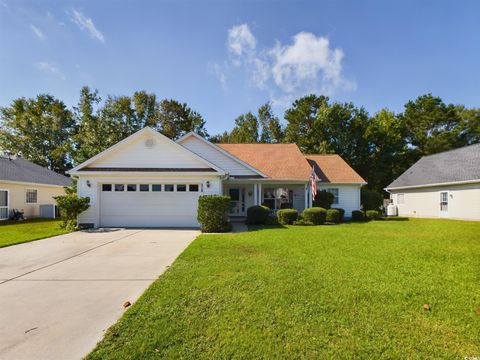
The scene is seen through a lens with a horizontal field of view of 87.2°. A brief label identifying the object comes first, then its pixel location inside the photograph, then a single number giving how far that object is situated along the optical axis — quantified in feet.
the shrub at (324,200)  58.29
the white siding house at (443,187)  58.18
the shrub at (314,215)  48.80
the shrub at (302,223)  48.06
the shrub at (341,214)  54.75
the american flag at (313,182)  50.58
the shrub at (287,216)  48.17
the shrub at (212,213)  38.81
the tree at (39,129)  120.16
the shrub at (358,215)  57.93
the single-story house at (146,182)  43.57
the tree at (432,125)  112.78
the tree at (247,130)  129.80
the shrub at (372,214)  59.36
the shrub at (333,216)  51.42
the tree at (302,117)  116.37
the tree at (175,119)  117.08
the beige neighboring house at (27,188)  58.72
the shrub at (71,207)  40.65
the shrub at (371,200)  66.28
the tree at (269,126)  128.98
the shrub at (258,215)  47.65
